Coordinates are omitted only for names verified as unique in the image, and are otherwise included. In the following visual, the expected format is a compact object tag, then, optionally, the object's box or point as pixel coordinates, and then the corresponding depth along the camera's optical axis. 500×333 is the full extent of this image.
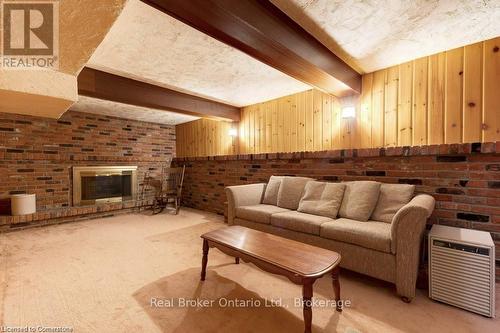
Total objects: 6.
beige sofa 1.74
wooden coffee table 1.34
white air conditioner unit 1.57
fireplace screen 4.52
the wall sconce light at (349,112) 3.05
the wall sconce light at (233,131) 4.67
